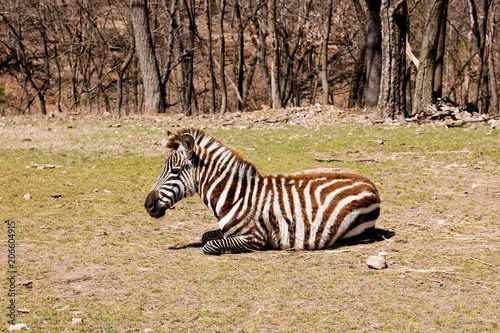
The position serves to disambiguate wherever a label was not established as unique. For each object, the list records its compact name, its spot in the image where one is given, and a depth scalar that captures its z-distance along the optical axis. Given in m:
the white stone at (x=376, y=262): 5.91
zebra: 6.95
